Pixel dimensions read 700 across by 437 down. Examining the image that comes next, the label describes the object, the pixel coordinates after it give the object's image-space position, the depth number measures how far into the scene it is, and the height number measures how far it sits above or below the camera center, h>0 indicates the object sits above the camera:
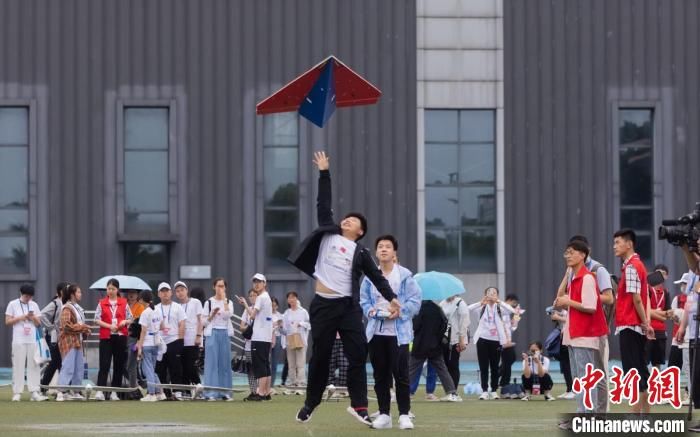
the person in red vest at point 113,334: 24.77 -1.94
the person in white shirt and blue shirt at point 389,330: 15.99 -1.24
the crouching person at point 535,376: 24.88 -2.58
